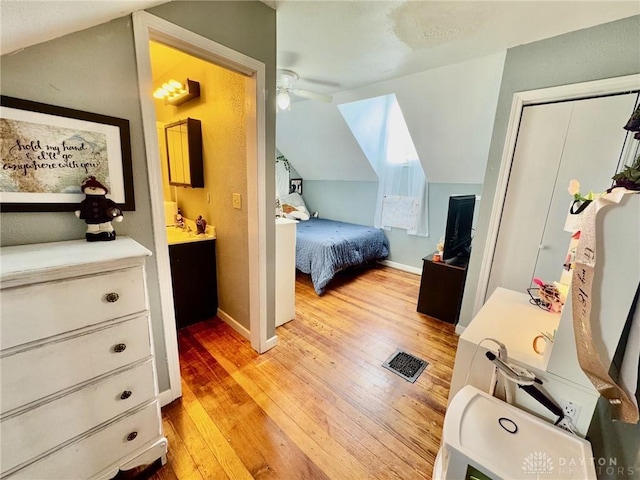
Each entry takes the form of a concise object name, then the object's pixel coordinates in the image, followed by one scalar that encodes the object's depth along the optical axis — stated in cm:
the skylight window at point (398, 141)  374
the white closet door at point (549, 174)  176
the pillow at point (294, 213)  474
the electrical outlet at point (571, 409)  90
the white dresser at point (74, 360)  80
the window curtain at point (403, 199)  385
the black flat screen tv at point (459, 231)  247
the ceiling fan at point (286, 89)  256
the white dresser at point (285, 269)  231
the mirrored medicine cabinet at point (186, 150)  235
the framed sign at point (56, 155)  95
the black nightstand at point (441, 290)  258
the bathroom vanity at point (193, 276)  223
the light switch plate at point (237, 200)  205
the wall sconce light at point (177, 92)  228
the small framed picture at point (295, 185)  537
